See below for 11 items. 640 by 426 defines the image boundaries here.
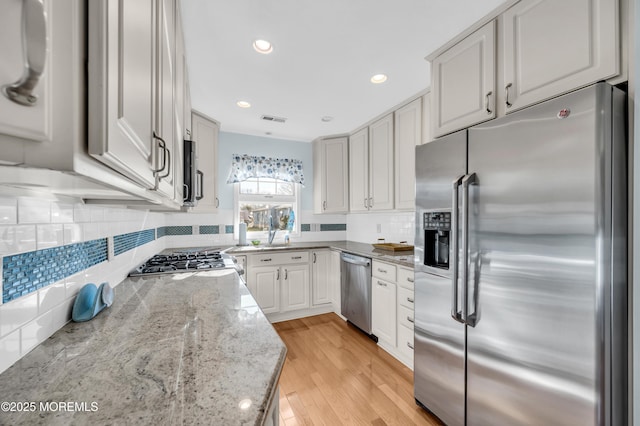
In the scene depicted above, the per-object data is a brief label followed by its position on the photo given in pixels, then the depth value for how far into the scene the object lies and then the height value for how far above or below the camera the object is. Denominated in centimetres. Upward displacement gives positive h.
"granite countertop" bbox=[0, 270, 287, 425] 52 -40
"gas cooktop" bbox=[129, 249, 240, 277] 172 -38
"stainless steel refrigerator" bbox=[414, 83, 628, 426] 94 -22
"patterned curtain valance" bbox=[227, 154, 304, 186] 334 +61
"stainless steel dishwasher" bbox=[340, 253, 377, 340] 264 -83
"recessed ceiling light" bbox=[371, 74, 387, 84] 206 +110
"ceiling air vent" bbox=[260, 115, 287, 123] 285 +107
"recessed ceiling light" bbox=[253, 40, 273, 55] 167 +110
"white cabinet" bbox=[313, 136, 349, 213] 347 +54
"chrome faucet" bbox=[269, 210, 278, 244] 345 -22
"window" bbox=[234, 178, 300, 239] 347 +12
